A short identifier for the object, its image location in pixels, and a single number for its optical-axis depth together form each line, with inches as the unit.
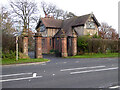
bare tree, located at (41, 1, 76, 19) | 1933.6
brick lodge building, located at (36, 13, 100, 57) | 1311.5
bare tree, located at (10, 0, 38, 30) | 1550.2
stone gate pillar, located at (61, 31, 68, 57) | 900.6
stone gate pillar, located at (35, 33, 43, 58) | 773.9
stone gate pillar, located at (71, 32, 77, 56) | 935.7
